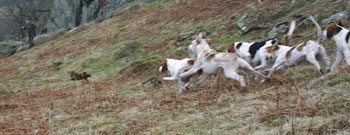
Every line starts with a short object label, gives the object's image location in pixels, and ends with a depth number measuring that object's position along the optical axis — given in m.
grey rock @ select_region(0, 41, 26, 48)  24.51
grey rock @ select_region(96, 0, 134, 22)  23.94
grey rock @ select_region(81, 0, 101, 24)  26.68
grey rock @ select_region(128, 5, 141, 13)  20.73
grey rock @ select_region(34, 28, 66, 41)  23.69
